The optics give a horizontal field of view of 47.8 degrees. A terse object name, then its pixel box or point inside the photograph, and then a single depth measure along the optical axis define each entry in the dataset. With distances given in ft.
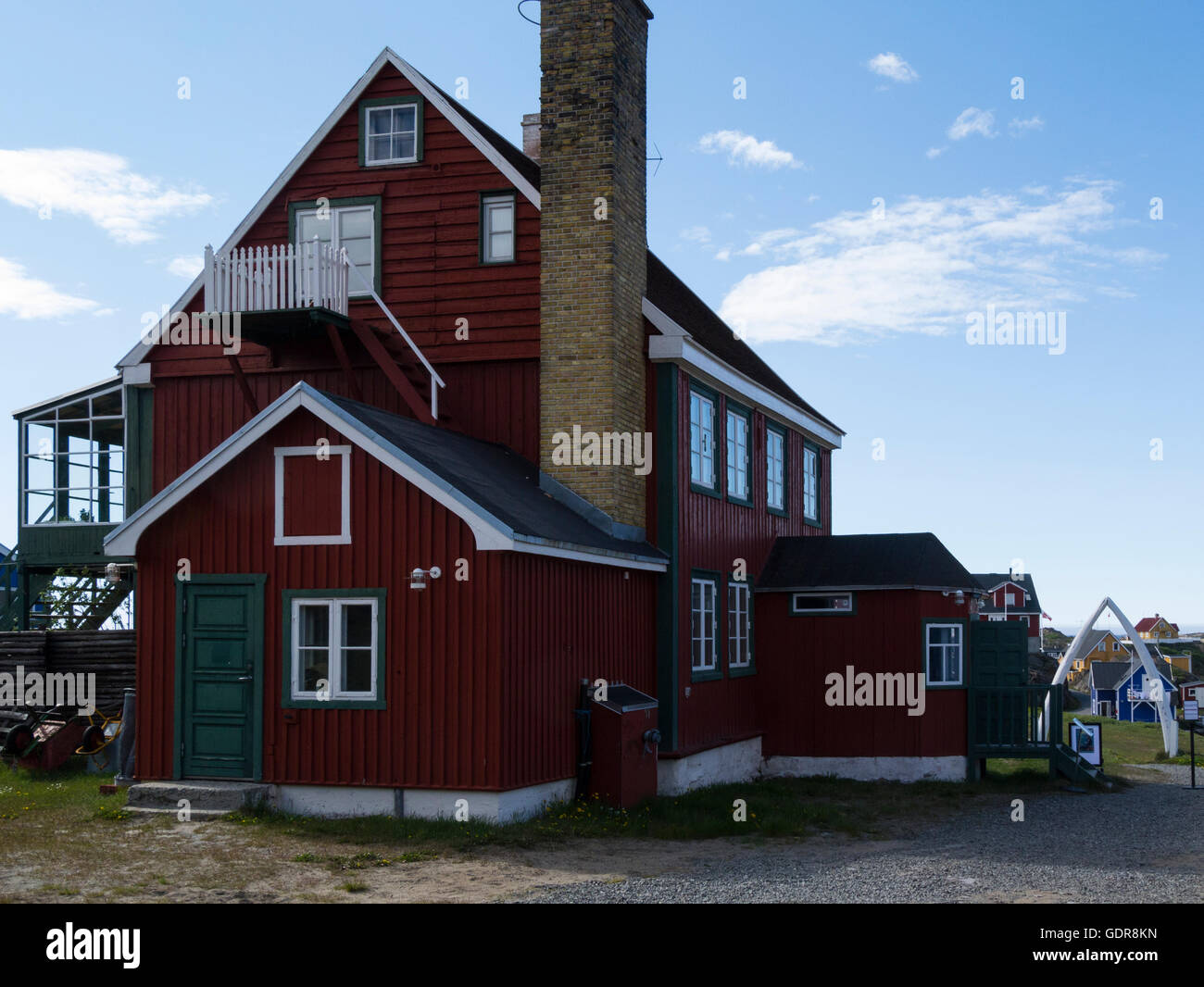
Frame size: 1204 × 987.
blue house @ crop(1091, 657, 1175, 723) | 221.25
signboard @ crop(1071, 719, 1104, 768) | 74.38
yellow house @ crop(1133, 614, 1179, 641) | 340.59
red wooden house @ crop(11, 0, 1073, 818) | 47.60
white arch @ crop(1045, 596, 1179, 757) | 92.68
